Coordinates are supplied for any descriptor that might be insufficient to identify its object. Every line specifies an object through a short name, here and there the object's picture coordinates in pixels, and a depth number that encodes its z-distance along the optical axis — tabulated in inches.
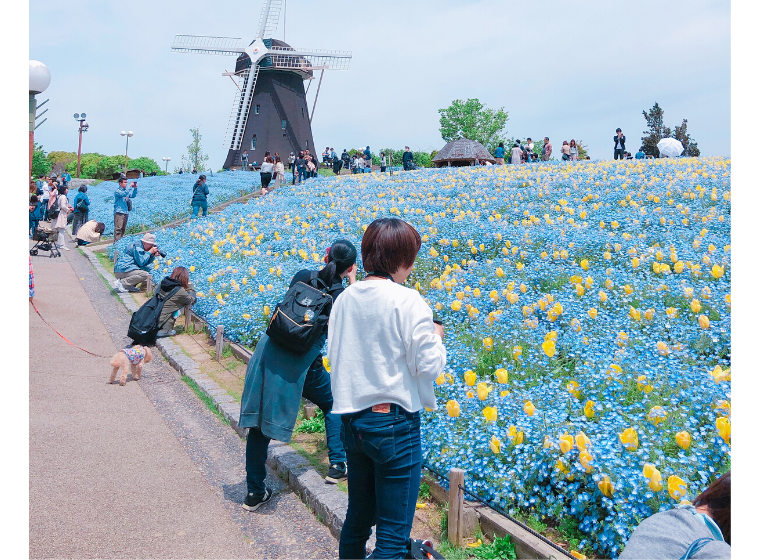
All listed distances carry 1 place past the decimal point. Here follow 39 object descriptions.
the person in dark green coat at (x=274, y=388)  161.9
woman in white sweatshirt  104.7
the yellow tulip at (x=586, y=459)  128.8
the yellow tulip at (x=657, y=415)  145.2
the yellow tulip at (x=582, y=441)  129.2
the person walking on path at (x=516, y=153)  1080.2
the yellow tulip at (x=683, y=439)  130.9
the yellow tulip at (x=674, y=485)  115.8
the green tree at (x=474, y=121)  2765.7
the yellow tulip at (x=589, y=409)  149.9
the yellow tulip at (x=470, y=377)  170.2
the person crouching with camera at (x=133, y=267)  494.3
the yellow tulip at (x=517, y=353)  194.7
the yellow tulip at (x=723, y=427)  127.3
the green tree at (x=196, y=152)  2418.8
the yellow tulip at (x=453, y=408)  153.9
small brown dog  278.4
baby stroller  657.6
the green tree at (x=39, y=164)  2263.8
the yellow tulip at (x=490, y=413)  145.6
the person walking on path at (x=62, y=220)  731.4
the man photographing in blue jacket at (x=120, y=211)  721.6
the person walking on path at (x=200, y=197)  769.6
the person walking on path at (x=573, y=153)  1047.9
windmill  1628.9
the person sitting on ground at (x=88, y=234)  751.1
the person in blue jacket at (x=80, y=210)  778.9
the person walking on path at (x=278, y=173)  1067.3
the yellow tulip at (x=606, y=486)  126.6
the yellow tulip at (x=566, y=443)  132.3
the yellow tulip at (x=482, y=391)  152.3
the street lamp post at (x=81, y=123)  1765.3
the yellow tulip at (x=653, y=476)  116.3
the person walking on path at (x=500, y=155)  1270.7
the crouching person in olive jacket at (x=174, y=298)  330.6
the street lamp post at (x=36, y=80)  357.1
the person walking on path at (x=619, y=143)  990.4
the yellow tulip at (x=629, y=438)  127.6
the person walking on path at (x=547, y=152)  1108.1
